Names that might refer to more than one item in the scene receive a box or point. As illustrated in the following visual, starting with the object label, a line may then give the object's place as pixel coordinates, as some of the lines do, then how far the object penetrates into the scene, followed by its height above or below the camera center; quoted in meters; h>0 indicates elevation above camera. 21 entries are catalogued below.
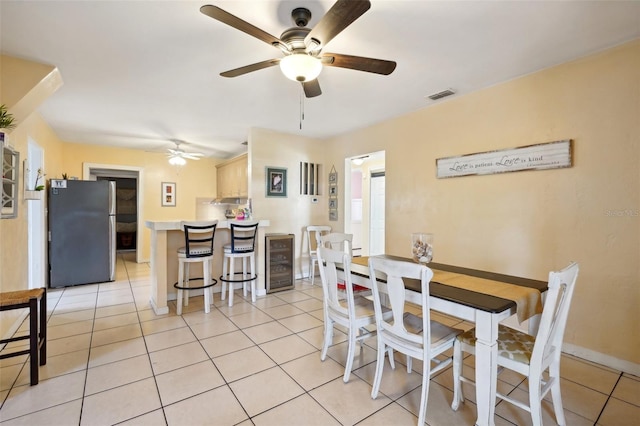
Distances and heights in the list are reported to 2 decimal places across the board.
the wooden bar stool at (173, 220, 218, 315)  3.27 -0.52
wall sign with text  2.49 +0.49
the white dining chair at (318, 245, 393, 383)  2.06 -0.76
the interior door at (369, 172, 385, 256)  6.14 -0.13
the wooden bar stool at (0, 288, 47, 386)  1.97 -0.73
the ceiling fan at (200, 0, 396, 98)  1.45 +0.97
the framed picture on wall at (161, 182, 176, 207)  6.42 +0.34
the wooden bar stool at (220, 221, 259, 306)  3.61 -0.51
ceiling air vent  3.04 +1.25
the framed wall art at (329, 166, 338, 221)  5.07 +0.28
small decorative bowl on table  2.21 -0.28
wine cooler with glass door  4.17 -0.77
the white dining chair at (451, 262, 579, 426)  1.43 -0.79
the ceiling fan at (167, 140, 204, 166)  5.26 +0.99
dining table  1.53 -0.53
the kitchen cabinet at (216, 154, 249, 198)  5.73 +0.69
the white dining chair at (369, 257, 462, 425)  1.62 -0.76
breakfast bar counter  3.30 -0.61
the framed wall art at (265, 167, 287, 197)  4.70 +0.46
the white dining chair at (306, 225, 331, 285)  4.87 -0.55
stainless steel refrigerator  4.34 -0.35
